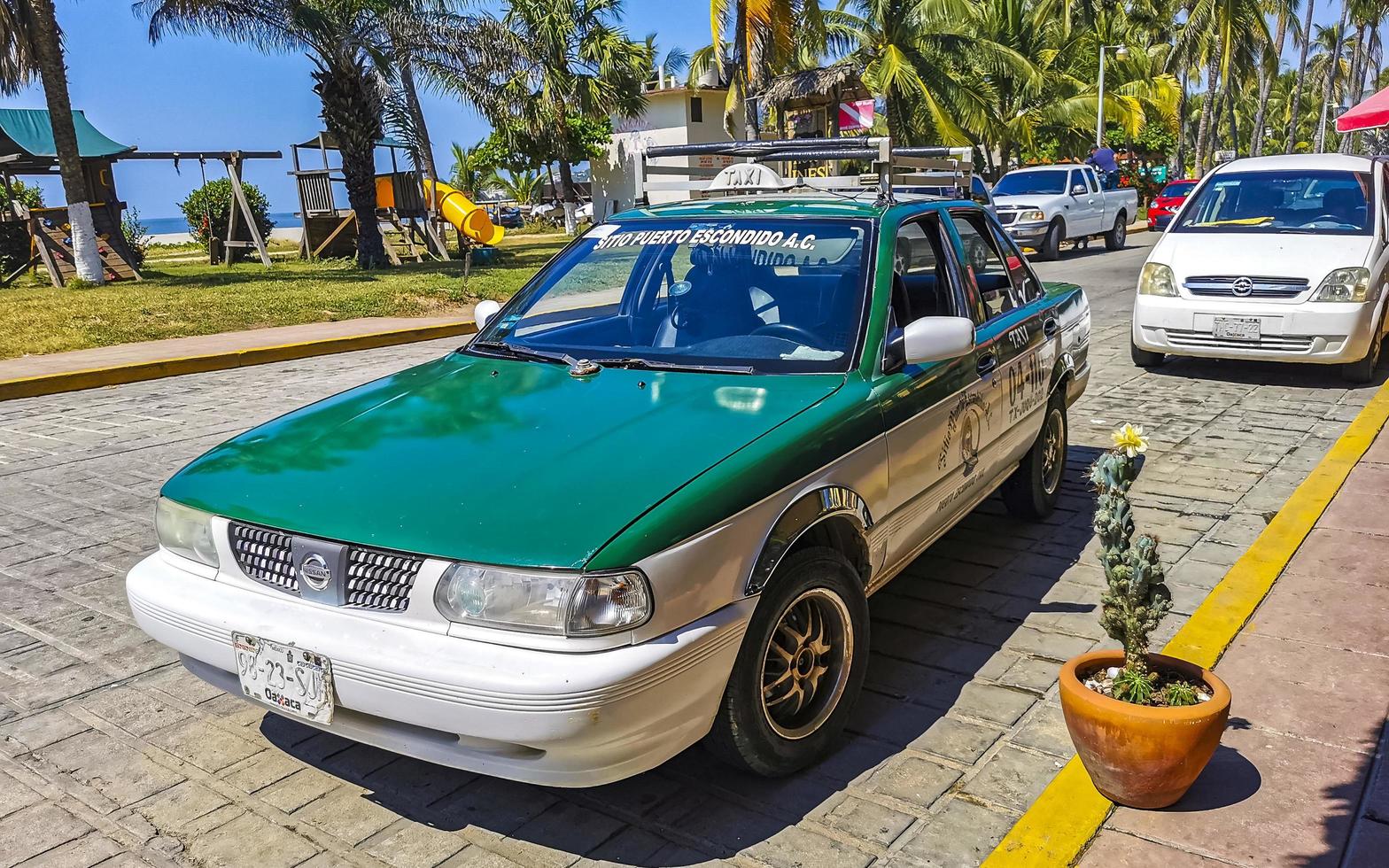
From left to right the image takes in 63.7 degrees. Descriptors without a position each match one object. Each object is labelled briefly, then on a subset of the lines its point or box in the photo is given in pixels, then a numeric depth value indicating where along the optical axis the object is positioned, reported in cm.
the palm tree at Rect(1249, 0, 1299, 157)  4969
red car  2798
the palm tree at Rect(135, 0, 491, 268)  1977
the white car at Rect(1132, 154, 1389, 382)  851
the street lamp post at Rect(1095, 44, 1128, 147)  3603
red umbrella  1802
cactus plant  303
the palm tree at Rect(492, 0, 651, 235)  3475
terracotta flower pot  293
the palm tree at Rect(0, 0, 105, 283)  1714
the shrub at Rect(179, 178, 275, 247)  2684
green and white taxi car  271
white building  5106
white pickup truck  2091
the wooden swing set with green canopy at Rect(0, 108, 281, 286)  1970
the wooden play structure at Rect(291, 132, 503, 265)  2505
